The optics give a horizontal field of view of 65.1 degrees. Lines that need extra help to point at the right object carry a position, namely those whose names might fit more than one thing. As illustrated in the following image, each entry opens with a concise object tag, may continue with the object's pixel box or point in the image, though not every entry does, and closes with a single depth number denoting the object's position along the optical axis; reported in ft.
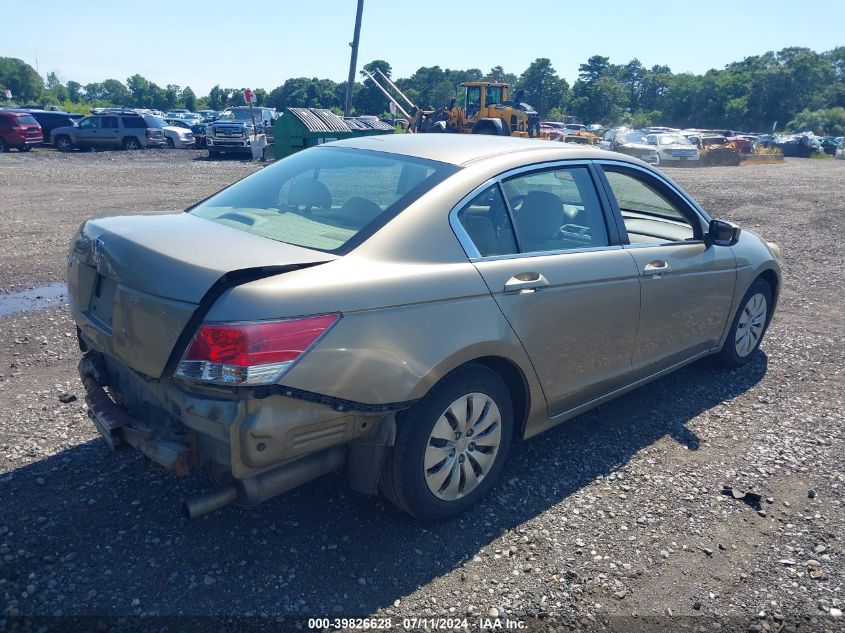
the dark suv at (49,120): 101.84
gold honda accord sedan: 8.36
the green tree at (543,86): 378.32
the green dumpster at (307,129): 60.13
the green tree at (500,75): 434.51
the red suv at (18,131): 90.22
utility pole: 101.71
